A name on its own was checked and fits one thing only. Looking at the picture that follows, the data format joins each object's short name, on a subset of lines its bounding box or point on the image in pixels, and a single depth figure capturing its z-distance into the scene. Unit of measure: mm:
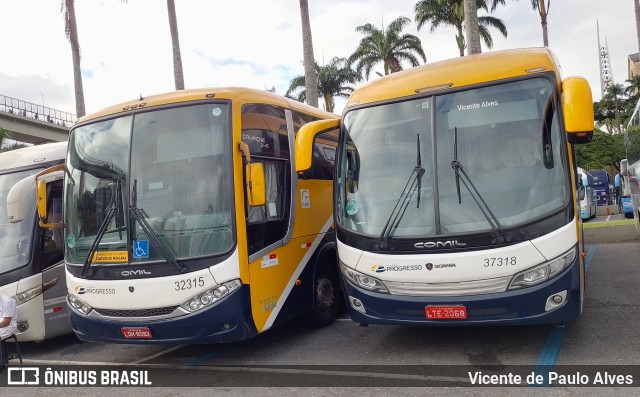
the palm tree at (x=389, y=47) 32469
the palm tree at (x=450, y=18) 27031
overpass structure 36281
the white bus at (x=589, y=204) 23609
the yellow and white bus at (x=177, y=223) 5738
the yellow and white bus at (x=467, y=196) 5180
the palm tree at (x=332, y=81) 34719
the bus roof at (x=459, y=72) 5758
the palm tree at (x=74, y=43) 19703
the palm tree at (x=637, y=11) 26984
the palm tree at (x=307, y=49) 17766
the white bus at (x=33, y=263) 7461
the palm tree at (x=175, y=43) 18031
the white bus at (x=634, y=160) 12891
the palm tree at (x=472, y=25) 15078
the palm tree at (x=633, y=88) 56031
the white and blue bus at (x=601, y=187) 31670
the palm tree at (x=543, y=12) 29984
